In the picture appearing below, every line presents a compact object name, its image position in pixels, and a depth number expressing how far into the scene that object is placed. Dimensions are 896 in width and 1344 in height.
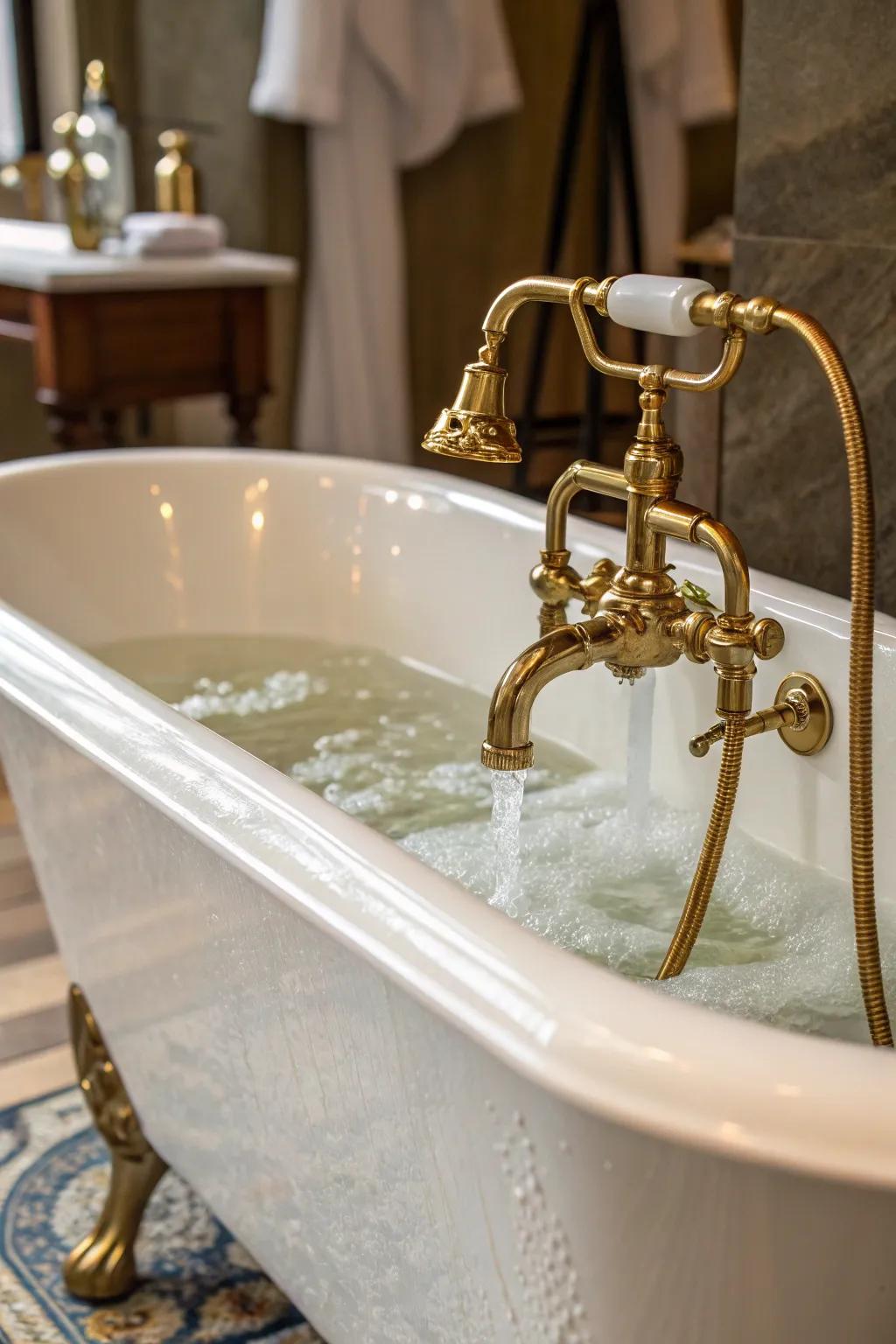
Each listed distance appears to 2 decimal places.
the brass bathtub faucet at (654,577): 0.98
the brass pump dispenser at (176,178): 2.80
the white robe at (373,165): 3.00
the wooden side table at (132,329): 2.49
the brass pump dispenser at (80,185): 2.72
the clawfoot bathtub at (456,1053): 0.65
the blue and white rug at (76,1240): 1.31
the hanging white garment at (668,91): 3.37
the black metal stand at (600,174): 3.24
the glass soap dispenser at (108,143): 2.73
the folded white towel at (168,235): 2.63
